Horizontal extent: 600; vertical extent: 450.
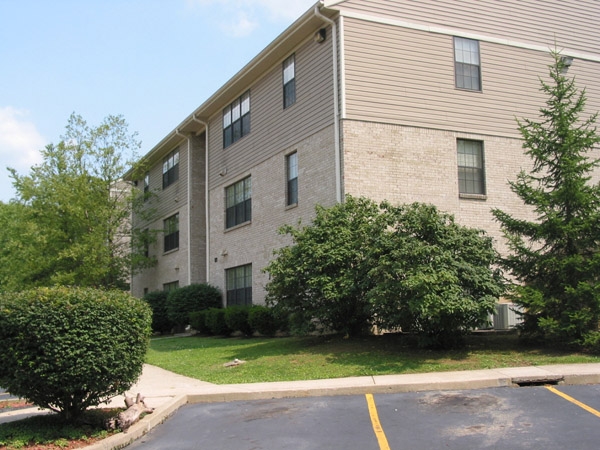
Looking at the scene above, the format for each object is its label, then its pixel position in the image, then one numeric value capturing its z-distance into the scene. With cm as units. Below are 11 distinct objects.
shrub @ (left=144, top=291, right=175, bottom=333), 2656
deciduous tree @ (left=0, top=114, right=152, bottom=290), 2697
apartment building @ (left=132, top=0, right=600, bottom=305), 1725
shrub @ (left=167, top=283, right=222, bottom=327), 2395
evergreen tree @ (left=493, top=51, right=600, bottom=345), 1221
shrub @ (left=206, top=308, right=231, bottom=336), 2144
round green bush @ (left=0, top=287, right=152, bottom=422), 730
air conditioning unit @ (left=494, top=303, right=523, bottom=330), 1723
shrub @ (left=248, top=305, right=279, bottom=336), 1880
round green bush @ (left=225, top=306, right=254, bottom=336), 2009
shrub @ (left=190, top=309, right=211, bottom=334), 2280
